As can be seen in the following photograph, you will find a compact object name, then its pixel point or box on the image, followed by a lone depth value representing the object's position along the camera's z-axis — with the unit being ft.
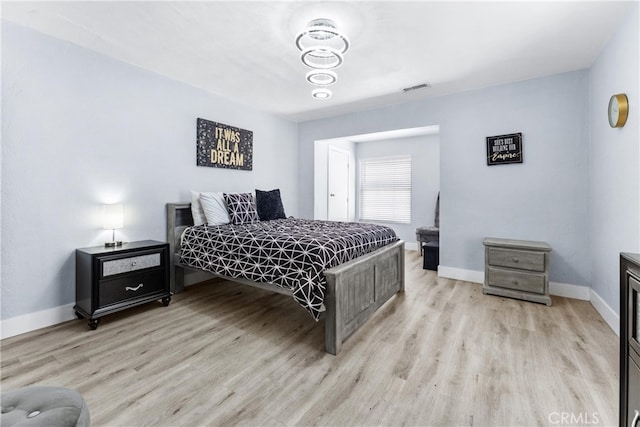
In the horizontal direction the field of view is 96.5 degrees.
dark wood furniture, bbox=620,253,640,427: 3.36
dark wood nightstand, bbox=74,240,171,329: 7.95
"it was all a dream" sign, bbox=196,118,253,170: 12.16
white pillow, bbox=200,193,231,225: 11.03
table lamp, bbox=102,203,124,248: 8.87
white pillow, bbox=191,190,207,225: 11.18
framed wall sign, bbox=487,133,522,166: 11.19
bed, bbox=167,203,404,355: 6.81
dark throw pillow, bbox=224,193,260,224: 11.50
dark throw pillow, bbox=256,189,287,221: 12.78
